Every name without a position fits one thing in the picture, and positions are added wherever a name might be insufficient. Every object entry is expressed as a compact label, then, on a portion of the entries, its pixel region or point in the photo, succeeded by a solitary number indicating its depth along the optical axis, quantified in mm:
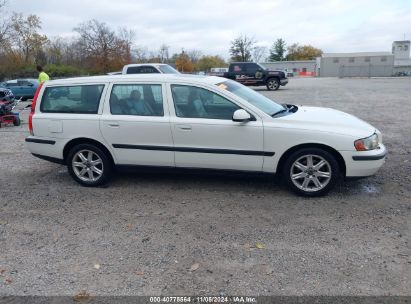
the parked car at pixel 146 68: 15377
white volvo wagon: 4652
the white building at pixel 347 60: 71062
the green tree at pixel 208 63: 77856
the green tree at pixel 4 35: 42375
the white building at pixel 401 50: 89812
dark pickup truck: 24844
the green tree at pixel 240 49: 74438
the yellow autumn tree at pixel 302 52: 97812
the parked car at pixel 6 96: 11712
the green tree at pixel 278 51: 98562
